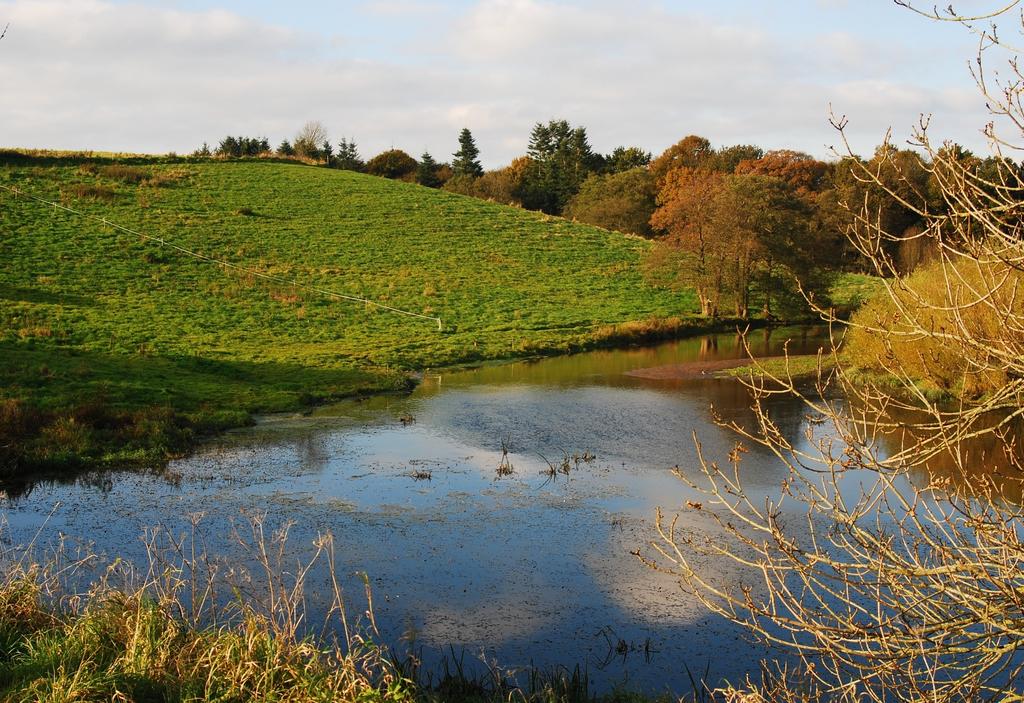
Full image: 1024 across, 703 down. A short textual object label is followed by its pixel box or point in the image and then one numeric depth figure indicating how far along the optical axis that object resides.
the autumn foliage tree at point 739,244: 36.25
